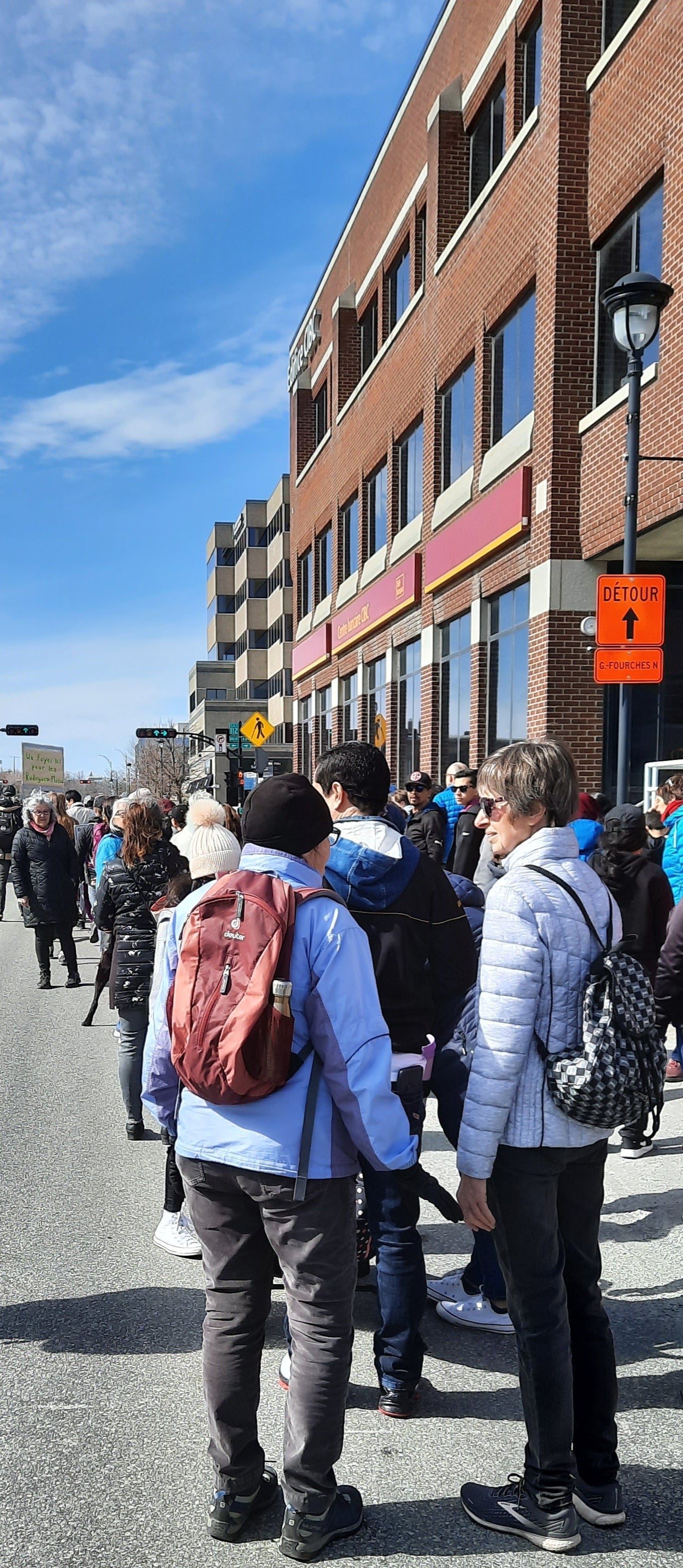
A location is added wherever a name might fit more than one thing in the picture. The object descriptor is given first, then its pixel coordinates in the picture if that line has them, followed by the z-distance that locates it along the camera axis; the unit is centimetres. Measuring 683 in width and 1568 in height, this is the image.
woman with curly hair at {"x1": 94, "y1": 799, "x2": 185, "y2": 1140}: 661
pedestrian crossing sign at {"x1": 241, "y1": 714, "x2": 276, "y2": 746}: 2322
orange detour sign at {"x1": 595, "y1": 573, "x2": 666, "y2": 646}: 889
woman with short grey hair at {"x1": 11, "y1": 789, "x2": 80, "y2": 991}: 1186
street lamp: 880
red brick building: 1240
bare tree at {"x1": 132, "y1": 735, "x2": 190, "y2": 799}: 7550
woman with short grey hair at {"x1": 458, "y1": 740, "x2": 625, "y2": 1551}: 283
